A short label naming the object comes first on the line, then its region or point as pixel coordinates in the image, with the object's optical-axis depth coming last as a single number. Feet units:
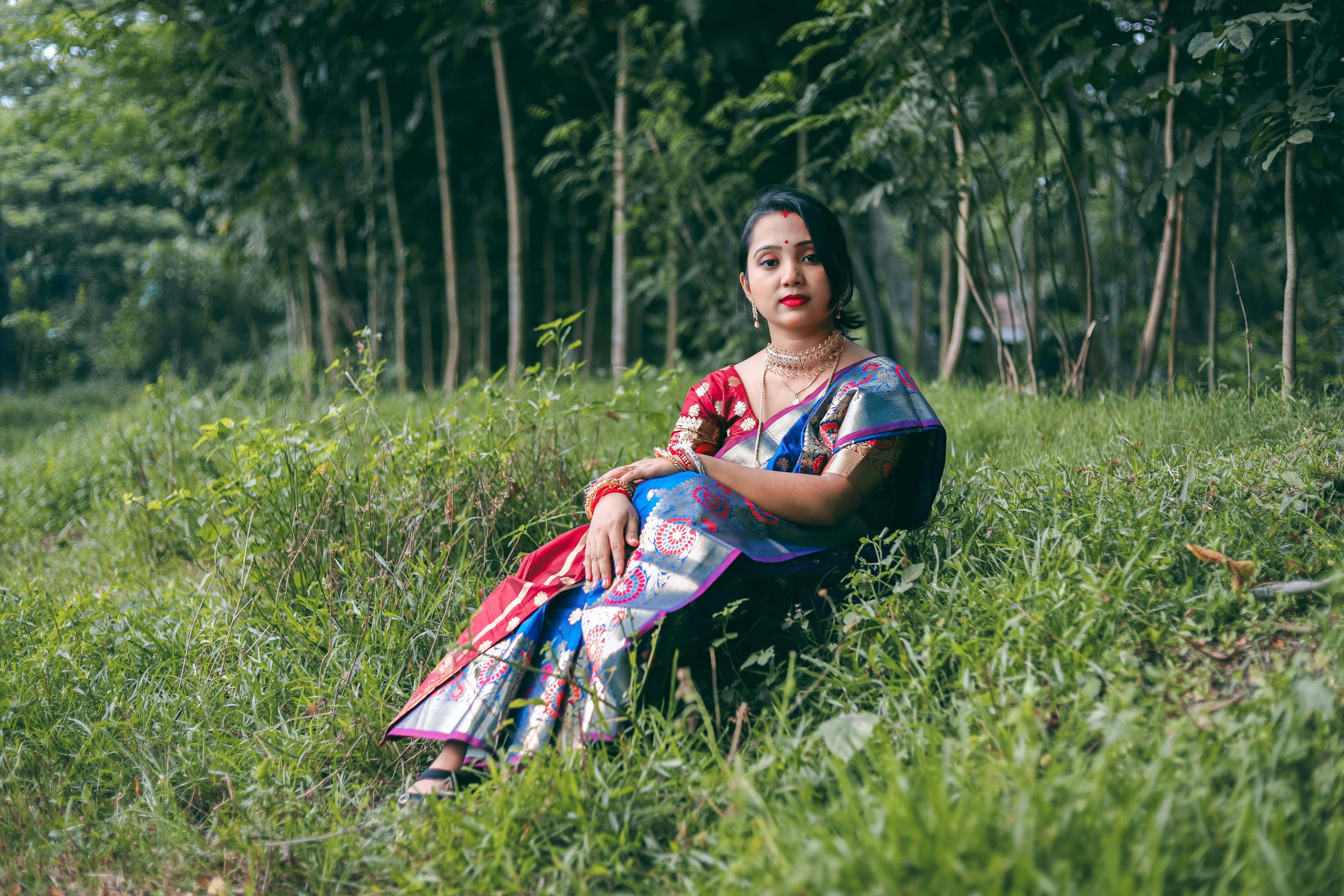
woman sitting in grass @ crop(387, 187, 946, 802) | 5.89
